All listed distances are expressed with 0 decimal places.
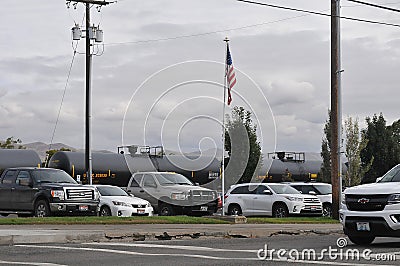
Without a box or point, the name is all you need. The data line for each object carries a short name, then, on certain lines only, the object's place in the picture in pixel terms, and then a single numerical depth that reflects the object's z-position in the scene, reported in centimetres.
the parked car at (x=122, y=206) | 2762
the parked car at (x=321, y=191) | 3238
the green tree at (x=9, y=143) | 8681
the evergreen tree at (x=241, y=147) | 3816
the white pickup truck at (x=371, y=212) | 1461
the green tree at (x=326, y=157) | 5020
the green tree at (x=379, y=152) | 6384
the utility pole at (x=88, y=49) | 3494
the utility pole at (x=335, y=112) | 2680
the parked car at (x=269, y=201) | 2973
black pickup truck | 2414
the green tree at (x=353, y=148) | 5306
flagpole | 2865
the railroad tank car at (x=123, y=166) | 3866
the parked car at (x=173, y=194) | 2878
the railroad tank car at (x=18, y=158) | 3747
